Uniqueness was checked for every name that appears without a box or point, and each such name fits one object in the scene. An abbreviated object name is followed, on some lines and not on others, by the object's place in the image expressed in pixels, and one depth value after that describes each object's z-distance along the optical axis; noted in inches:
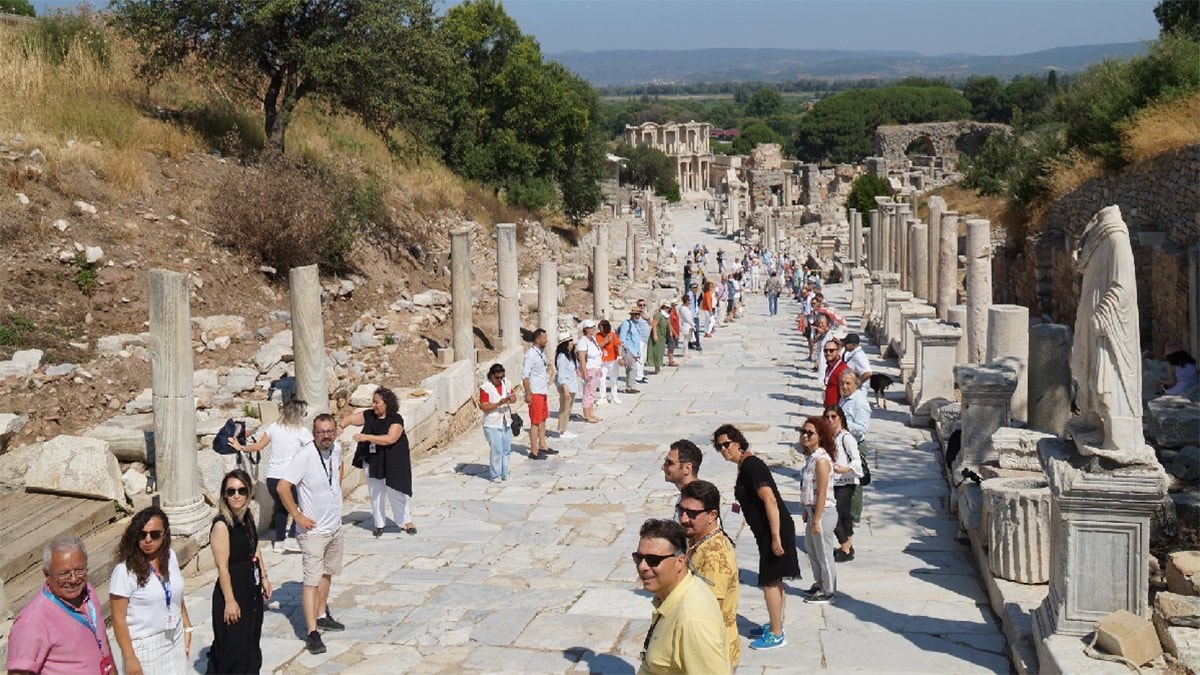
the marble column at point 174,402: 379.2
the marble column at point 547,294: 798.5
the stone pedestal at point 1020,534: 316.8
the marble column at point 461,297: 661.9
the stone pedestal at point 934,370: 597.3
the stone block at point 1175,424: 422.3
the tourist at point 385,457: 408.2
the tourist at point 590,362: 619.5
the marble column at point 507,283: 738.8
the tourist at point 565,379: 580.1
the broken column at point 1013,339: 497.4
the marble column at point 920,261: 963.3
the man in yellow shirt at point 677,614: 188.1
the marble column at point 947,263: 799.1
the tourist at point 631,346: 735.7
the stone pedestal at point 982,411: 417.4
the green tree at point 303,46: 885.8
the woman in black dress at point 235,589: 262.7
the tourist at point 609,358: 669.3
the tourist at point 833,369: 500.4
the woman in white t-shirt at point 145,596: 235.5
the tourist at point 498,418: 479.8
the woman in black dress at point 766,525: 291.9
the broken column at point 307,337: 481.4
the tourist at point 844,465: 347.9
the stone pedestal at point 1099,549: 261.7
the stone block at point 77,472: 393.4
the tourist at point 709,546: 245.8
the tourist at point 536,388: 536.1
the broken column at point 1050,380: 431.2
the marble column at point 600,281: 995.3
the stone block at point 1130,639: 251.3
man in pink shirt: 214.8
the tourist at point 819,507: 324.5
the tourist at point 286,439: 354.6
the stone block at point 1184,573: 275.6
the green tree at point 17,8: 1354.6
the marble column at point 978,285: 645.9
